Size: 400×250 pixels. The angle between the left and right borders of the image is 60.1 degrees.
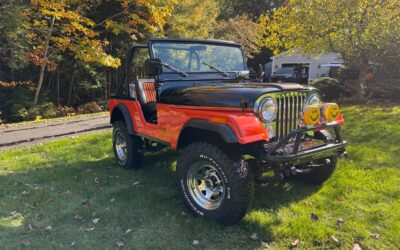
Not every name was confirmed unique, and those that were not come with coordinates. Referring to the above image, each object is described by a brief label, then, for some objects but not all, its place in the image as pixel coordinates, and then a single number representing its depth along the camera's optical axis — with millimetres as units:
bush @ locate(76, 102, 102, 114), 15438
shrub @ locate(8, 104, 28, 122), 13352
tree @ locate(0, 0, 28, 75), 11117
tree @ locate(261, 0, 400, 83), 9891
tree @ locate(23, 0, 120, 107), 12148
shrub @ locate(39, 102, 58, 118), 14234
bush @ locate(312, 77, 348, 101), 14156
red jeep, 3270
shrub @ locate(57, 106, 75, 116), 14819
